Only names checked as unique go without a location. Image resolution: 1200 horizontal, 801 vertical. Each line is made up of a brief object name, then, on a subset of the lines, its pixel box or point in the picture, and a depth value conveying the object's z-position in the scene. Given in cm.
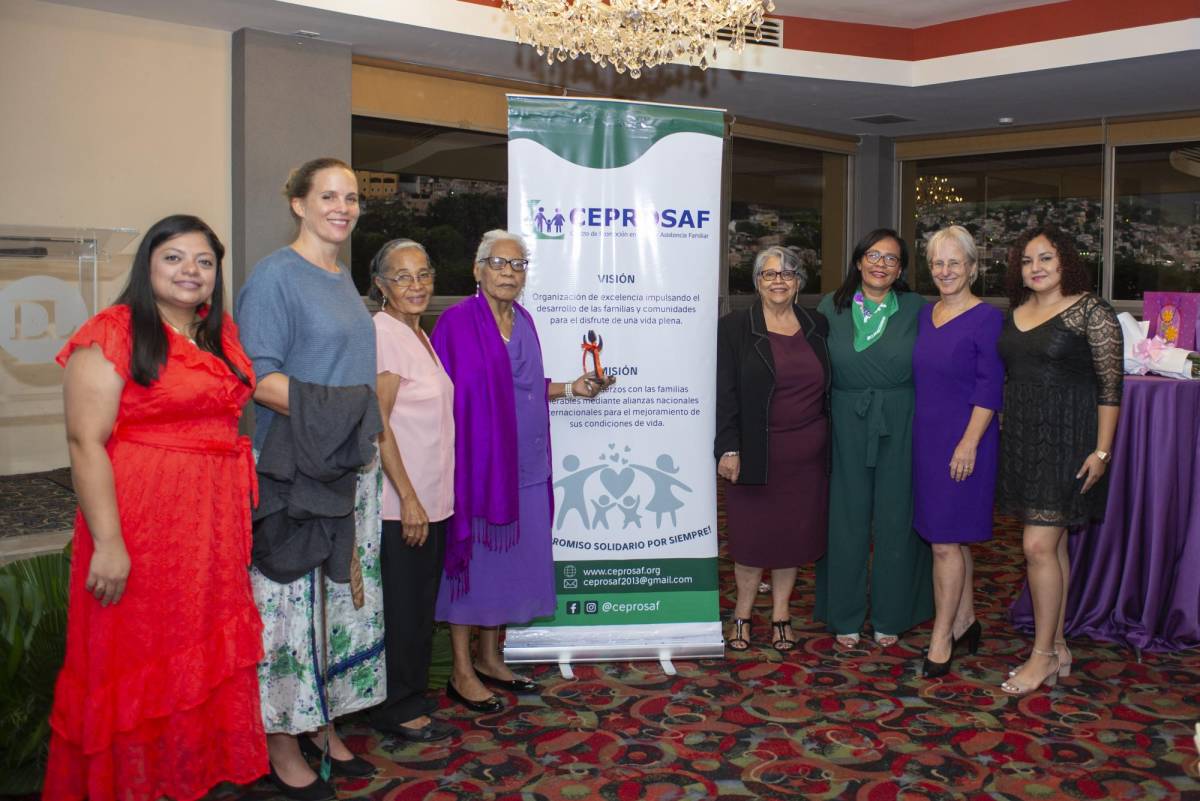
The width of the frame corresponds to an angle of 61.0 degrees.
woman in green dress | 393
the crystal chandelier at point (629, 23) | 439
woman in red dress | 226
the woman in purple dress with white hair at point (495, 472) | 330
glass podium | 383
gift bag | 457
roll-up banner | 383
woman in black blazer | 390
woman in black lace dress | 349
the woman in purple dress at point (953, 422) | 370
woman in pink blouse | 304
